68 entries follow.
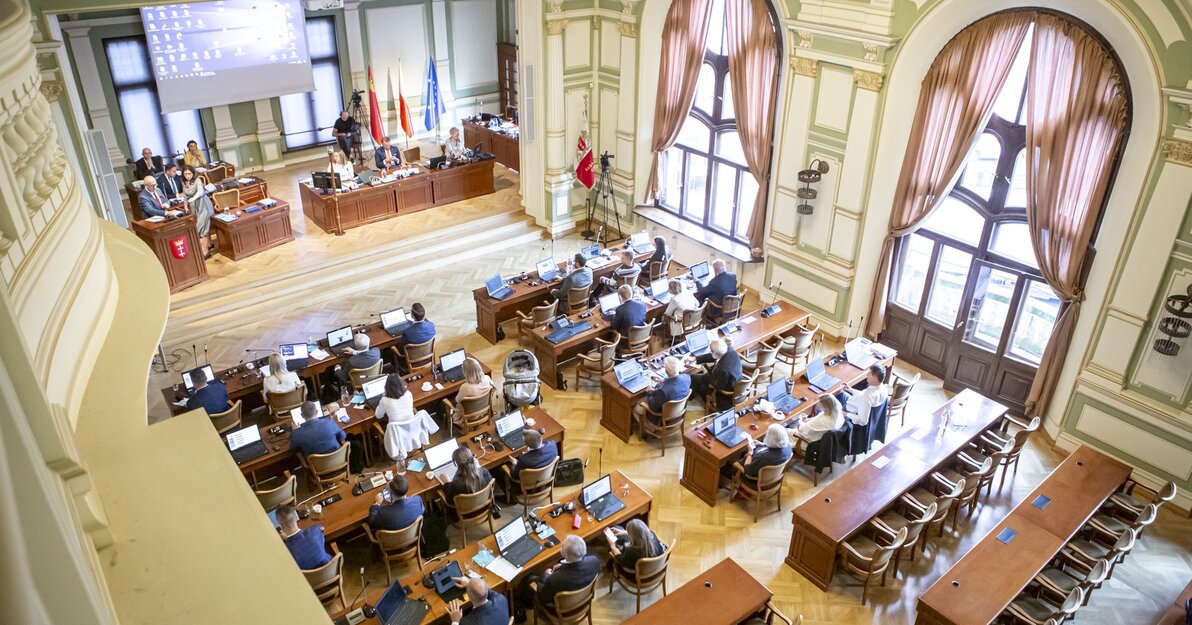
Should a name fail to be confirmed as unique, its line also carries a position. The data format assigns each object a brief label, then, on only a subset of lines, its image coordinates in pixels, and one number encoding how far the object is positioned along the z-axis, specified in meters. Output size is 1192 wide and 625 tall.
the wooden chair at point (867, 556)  7.07
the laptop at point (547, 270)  11.46
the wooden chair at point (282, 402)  8.83
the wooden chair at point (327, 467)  7.83
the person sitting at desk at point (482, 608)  5.96
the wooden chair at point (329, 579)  6.48
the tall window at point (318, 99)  16.30
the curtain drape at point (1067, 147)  8.22
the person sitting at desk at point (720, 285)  11.07
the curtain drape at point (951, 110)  8.94
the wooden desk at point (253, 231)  12.66
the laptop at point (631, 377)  9.24
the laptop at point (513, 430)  8.17
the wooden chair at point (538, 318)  10.68
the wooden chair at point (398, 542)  7.00
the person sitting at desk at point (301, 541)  6.44
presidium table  13.77
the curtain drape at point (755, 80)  11.29
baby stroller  9.07
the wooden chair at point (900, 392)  9.37
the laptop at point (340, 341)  9.80
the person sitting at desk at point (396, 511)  6.97
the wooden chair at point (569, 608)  6.42
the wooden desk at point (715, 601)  6.26
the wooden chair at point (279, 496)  7.42
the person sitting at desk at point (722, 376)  9.29
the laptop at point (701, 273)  11.47
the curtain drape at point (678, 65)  12.27
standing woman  12.38
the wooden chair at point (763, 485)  7.95
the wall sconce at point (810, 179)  10.71
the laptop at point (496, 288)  10.96
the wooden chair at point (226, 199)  12.94
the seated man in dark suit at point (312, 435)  7.85
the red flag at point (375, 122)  15.20
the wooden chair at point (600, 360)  10.00
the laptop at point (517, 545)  6.74
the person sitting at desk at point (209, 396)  8.40
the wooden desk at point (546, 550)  6.32
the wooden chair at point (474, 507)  7.45
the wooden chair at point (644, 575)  6.84
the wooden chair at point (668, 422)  8.92
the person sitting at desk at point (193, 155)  14.19
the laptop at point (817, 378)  9.32
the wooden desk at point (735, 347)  9.26
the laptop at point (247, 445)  7.86
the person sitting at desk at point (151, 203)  11.71
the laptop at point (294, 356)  9.45
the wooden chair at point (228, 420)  8.38
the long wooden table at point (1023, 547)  6.51
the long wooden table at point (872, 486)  7.31
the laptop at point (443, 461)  7.62
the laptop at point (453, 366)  9.23
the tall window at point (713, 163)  12.41
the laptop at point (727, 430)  8.38
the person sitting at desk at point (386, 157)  14.77
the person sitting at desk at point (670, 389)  8.87
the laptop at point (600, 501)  7.24
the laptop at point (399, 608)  6.08
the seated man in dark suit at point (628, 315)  10.27
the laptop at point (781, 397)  8.97
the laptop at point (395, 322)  10.15
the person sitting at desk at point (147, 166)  13.05
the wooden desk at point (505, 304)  11.05
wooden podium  11.52
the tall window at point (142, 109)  14.17
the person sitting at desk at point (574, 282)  11.03
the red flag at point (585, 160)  13.85
